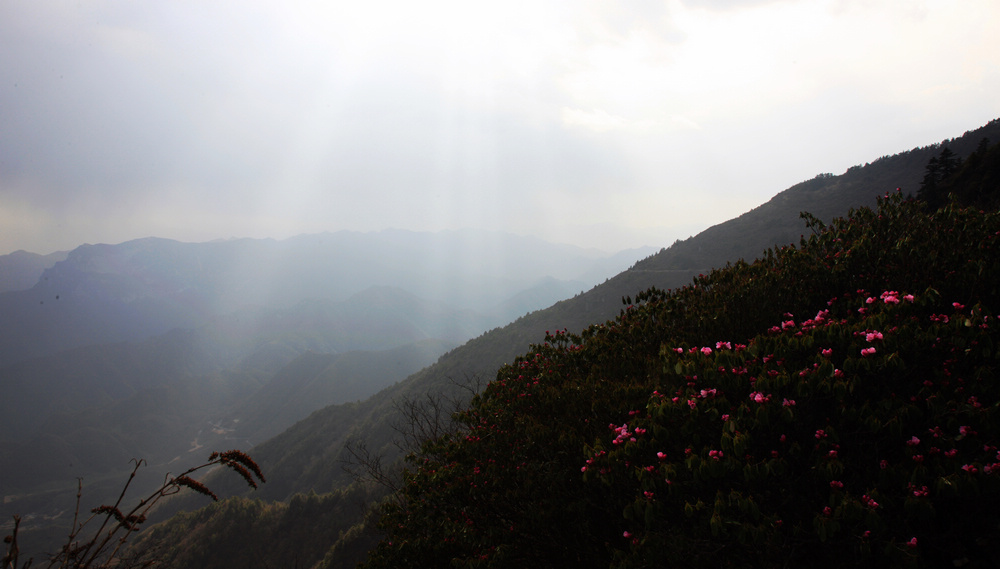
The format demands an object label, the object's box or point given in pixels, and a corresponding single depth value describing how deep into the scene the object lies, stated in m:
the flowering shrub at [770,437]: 5.27
